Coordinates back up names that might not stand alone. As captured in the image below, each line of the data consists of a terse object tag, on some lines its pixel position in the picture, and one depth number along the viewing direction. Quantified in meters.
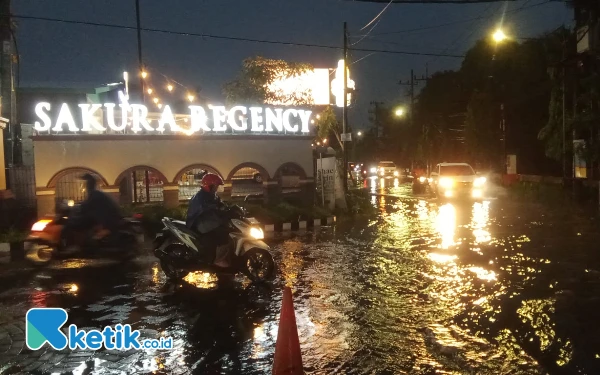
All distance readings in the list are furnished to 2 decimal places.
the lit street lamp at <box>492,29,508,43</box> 19.08
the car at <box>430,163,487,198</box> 27.20
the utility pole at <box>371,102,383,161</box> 81.69
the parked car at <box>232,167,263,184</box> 30.84
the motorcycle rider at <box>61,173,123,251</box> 11.36
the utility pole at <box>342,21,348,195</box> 24.24
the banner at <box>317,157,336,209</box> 21.83
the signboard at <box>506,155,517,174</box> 36.91
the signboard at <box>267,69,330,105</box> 26.30
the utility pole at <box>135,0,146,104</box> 25.53
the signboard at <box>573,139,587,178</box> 23.53
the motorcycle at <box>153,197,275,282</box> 9.22
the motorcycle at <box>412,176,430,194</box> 35.00
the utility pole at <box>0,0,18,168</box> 23.58
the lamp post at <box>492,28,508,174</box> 36.03
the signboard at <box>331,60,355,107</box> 26.06
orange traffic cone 5.03
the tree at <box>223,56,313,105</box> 25.61
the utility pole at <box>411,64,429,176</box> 51.19
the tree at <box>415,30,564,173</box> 36.81
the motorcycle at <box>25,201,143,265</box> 11.42
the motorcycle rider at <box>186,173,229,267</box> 9.12
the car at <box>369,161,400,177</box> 62.16
